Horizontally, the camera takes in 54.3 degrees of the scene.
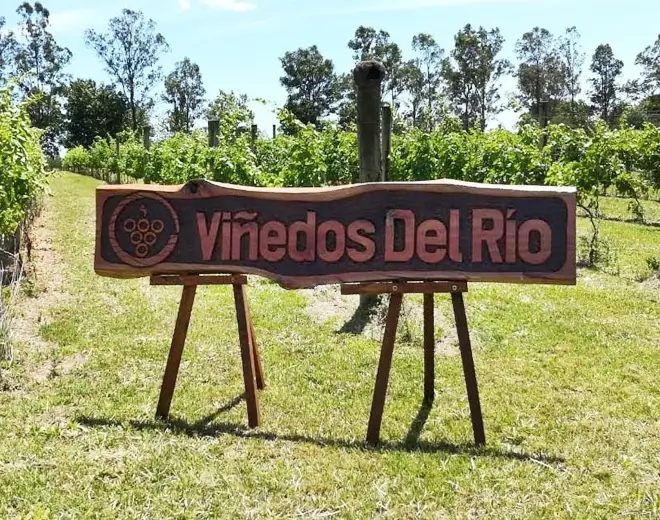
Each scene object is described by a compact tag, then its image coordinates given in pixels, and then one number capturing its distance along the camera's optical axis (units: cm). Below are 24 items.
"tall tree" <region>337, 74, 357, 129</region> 5418
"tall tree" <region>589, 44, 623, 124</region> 5669
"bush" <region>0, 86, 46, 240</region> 639
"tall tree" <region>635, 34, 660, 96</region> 5326
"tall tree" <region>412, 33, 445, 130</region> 5712
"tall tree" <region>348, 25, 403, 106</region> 5559
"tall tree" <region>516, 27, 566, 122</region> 5006
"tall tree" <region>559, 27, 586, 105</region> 4891
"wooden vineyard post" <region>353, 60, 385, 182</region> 576
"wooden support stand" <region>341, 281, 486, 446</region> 376
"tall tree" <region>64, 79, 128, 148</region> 5125
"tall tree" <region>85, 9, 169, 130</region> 5691
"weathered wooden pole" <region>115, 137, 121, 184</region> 2277
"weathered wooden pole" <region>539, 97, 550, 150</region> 1114
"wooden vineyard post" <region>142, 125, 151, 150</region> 1787
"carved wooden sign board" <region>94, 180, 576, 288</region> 370
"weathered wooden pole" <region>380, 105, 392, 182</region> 773
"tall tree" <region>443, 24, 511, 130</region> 5162
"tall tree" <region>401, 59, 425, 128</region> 5712
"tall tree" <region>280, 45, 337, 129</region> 5475
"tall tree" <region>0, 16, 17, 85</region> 5746
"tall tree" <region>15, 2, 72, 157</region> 5716
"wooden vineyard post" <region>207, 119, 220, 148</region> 1129
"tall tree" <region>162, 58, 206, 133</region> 6625
